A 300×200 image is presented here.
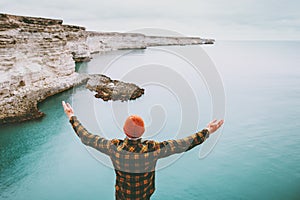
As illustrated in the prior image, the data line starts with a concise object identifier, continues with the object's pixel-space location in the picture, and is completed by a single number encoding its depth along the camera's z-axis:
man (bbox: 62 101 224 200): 2.19
